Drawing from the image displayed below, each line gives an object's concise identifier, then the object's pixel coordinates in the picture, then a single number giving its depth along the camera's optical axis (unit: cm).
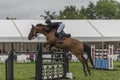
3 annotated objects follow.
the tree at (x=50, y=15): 10041
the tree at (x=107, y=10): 9681
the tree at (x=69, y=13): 9305
